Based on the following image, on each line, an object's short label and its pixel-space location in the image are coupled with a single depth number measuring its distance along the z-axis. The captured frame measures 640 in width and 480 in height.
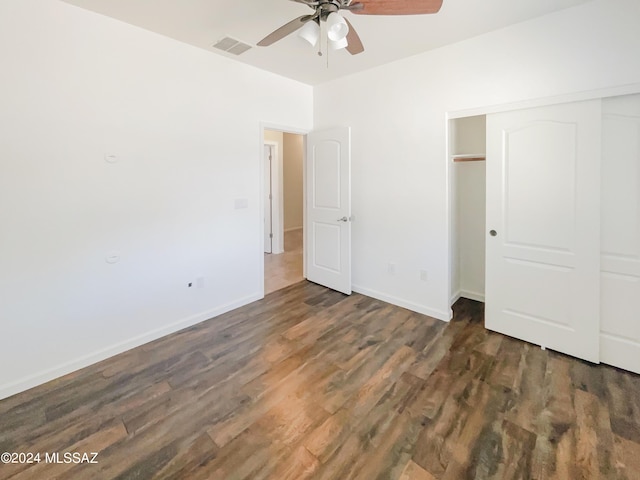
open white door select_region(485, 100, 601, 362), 2.38
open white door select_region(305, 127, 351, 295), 3.85
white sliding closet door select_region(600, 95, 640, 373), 2.22
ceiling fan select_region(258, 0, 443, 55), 1.71
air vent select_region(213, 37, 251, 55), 2.88
